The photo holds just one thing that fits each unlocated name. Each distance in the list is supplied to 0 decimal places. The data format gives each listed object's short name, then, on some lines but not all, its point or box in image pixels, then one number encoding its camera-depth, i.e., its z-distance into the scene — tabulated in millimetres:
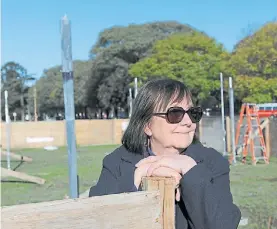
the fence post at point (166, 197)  1507
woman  1537
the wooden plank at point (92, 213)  1258
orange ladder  15484
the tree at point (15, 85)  84875
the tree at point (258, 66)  31203
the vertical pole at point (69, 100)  4422
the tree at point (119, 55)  48969
